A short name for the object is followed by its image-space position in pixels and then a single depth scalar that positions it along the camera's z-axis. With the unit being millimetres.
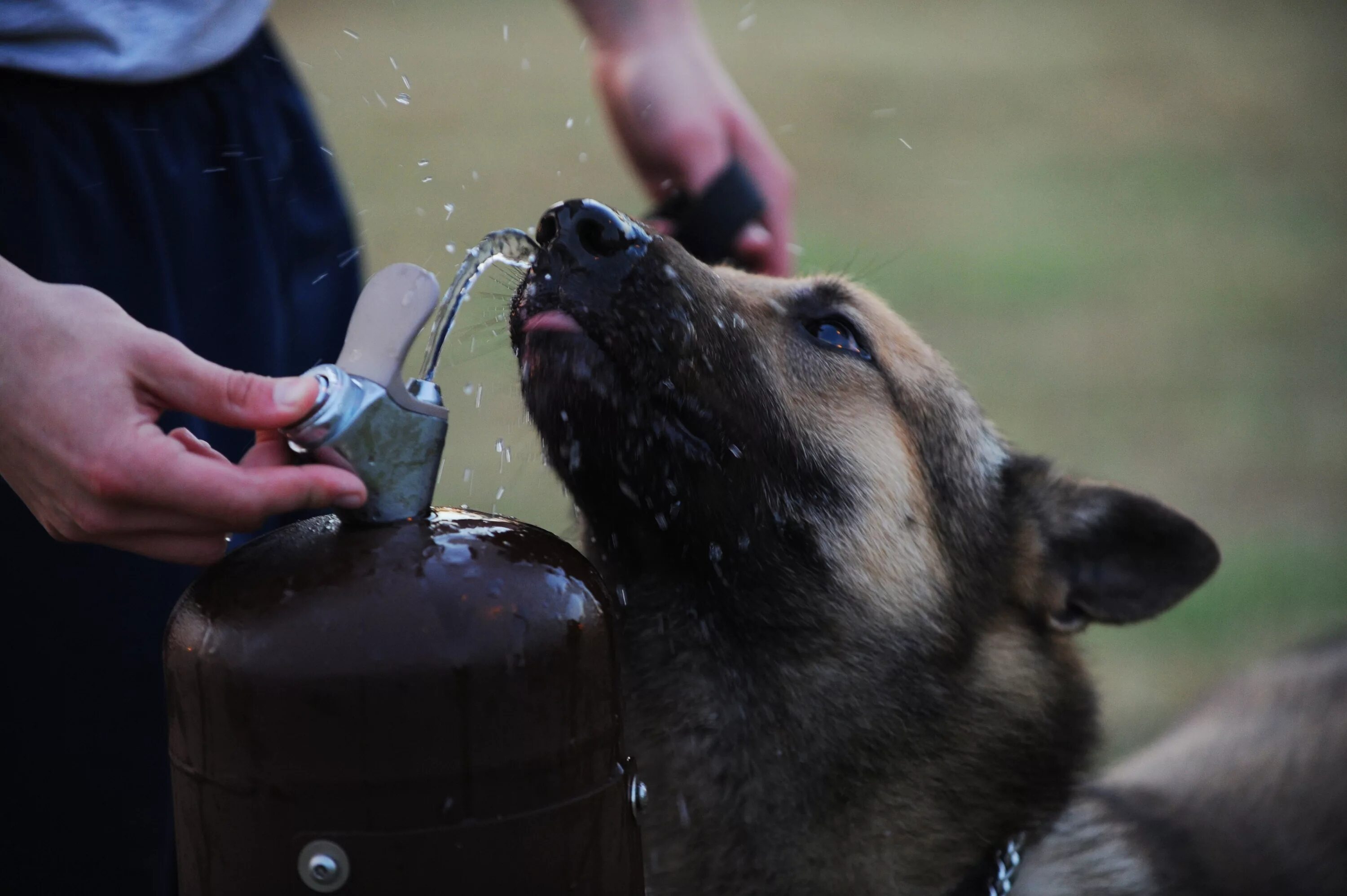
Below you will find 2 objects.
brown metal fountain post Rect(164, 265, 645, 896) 1638
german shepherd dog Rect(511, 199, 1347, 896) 2578
